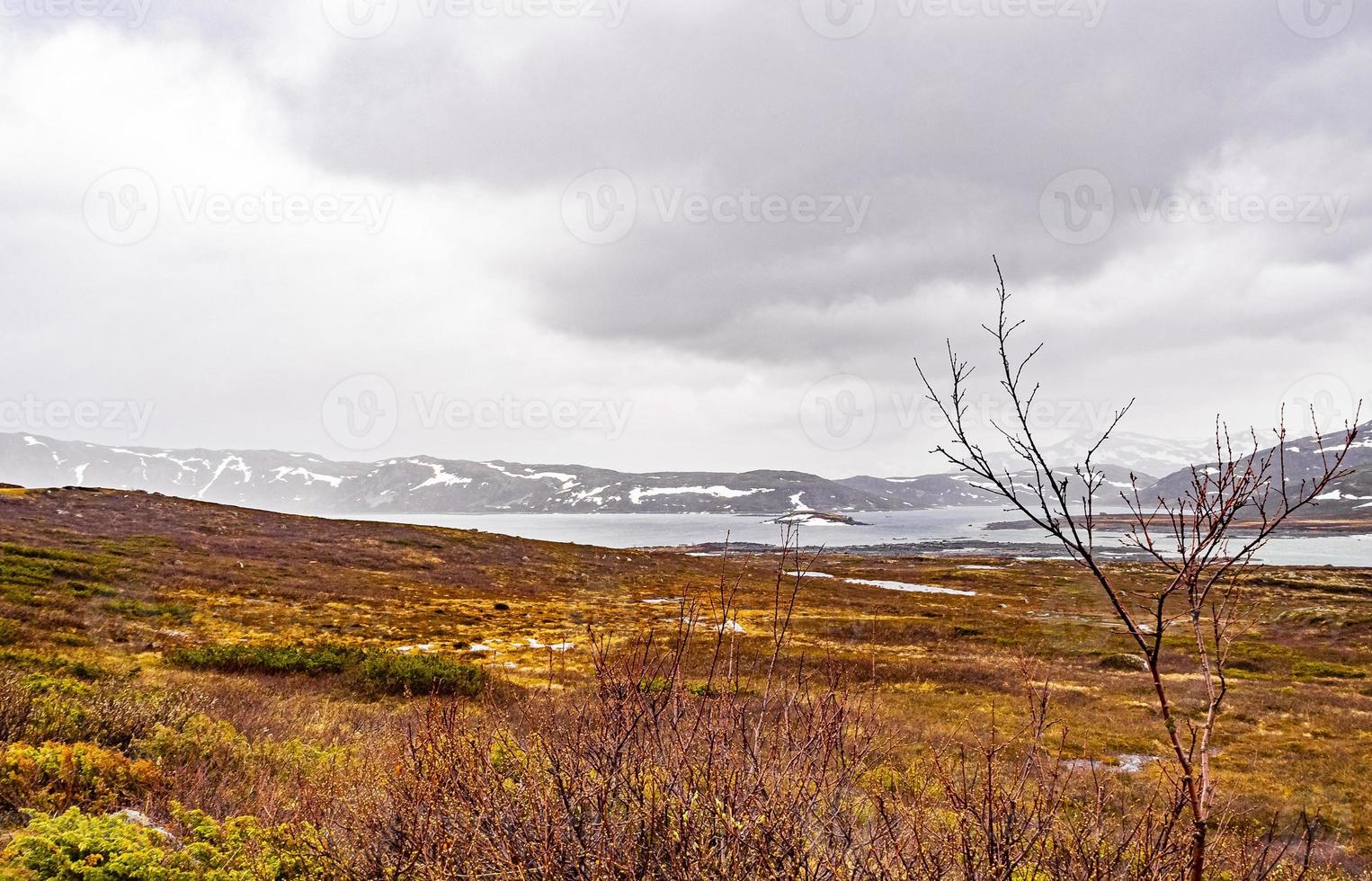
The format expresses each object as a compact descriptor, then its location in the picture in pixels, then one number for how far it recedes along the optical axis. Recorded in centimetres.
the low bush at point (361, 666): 1531
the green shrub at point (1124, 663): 2653
